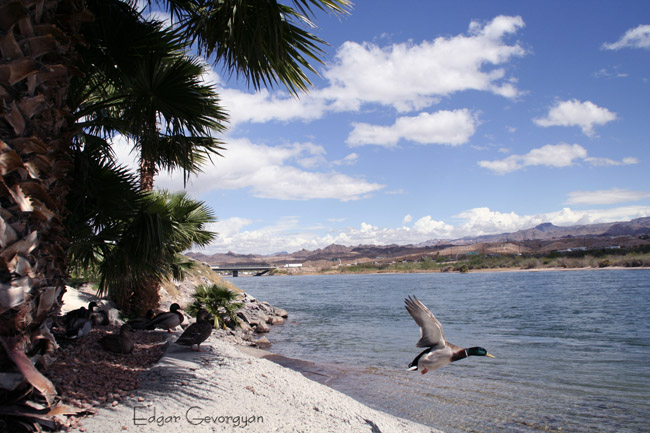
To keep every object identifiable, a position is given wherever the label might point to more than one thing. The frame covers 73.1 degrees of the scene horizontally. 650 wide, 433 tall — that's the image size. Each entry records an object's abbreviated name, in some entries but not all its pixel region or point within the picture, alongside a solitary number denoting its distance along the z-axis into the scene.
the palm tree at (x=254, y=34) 5.16
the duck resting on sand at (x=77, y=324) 6.84
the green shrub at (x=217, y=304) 14.17
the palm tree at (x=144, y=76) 6.05
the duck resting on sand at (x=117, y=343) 6.65
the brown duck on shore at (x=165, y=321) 9.34
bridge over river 105.06
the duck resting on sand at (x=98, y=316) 8.64
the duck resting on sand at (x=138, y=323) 9.34
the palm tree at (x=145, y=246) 6.38
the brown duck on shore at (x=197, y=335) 7.19
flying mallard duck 4.87
